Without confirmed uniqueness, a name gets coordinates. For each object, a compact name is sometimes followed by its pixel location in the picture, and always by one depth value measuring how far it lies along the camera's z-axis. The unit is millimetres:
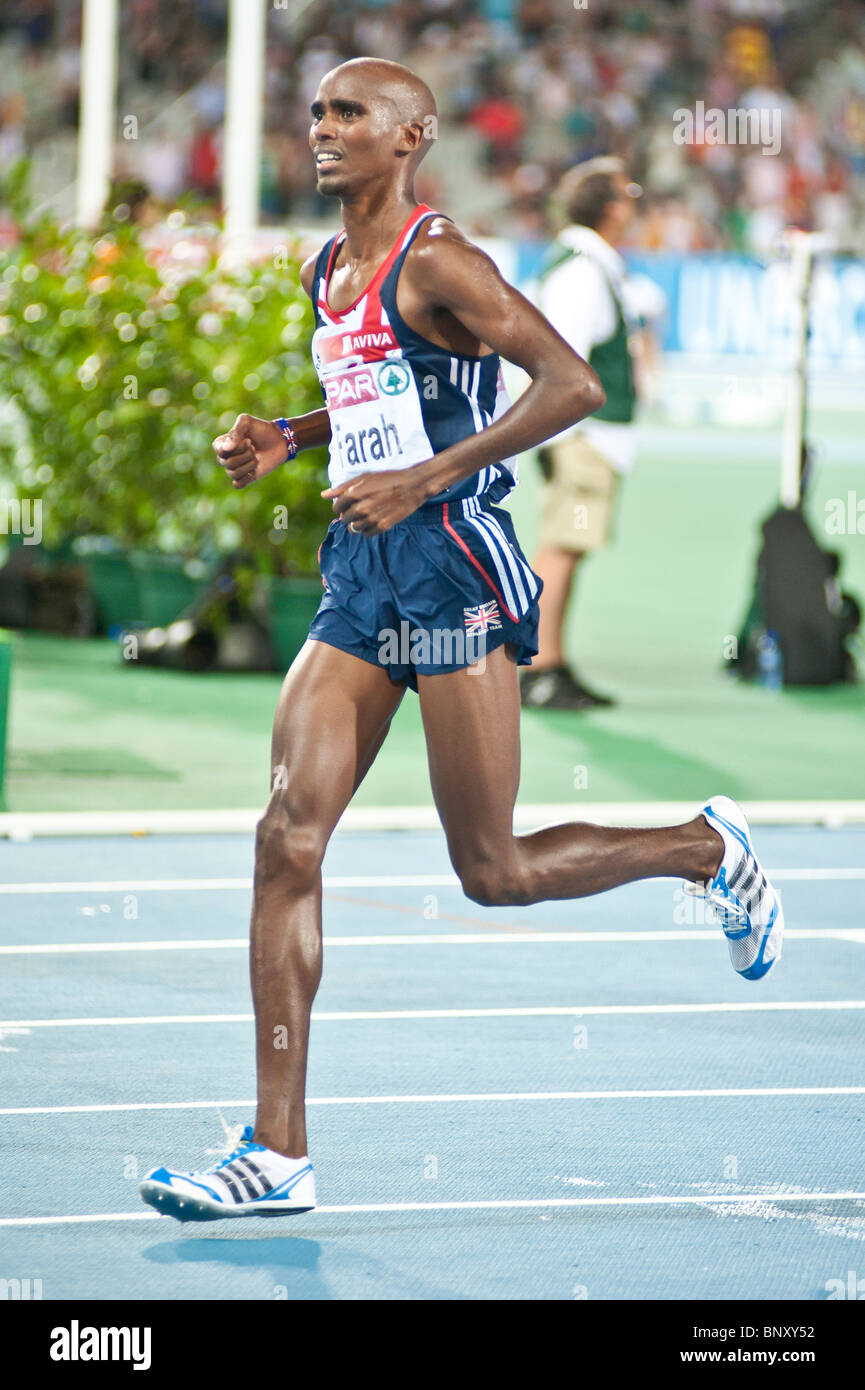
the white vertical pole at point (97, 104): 16438
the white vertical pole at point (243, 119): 15375
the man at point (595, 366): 10719
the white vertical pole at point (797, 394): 12414
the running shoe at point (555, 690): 11438
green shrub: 12125
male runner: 4516
